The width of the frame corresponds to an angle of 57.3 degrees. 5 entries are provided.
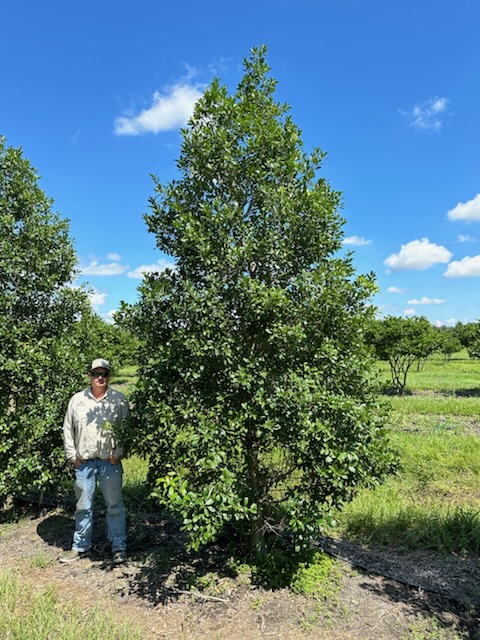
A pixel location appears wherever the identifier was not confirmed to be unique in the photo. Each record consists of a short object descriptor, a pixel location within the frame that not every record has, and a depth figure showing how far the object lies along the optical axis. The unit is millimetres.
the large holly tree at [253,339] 3650
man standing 4723
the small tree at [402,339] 21078
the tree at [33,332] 5328
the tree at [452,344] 37219
